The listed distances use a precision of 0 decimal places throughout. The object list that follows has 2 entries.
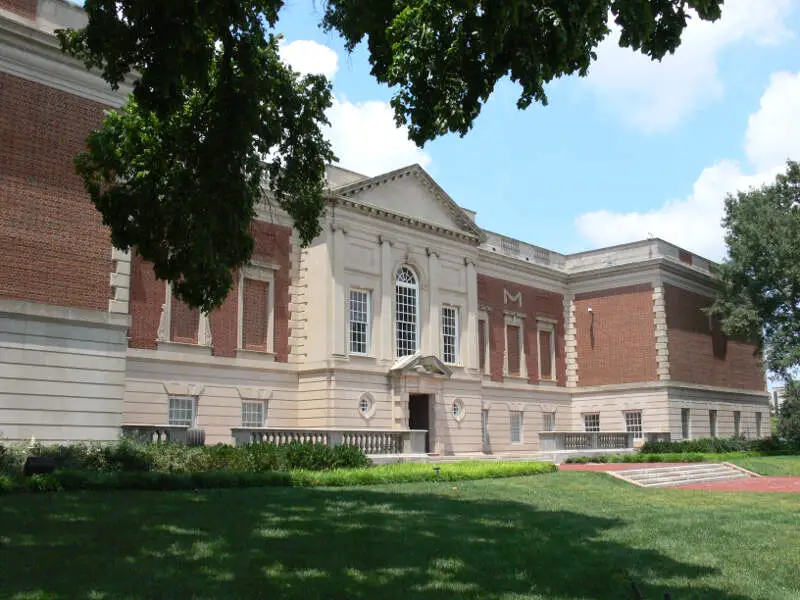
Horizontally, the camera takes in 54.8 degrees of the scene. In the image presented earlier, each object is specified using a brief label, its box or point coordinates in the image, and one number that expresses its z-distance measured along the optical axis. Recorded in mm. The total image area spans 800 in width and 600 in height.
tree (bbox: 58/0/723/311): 9344
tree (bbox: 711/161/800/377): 40719
